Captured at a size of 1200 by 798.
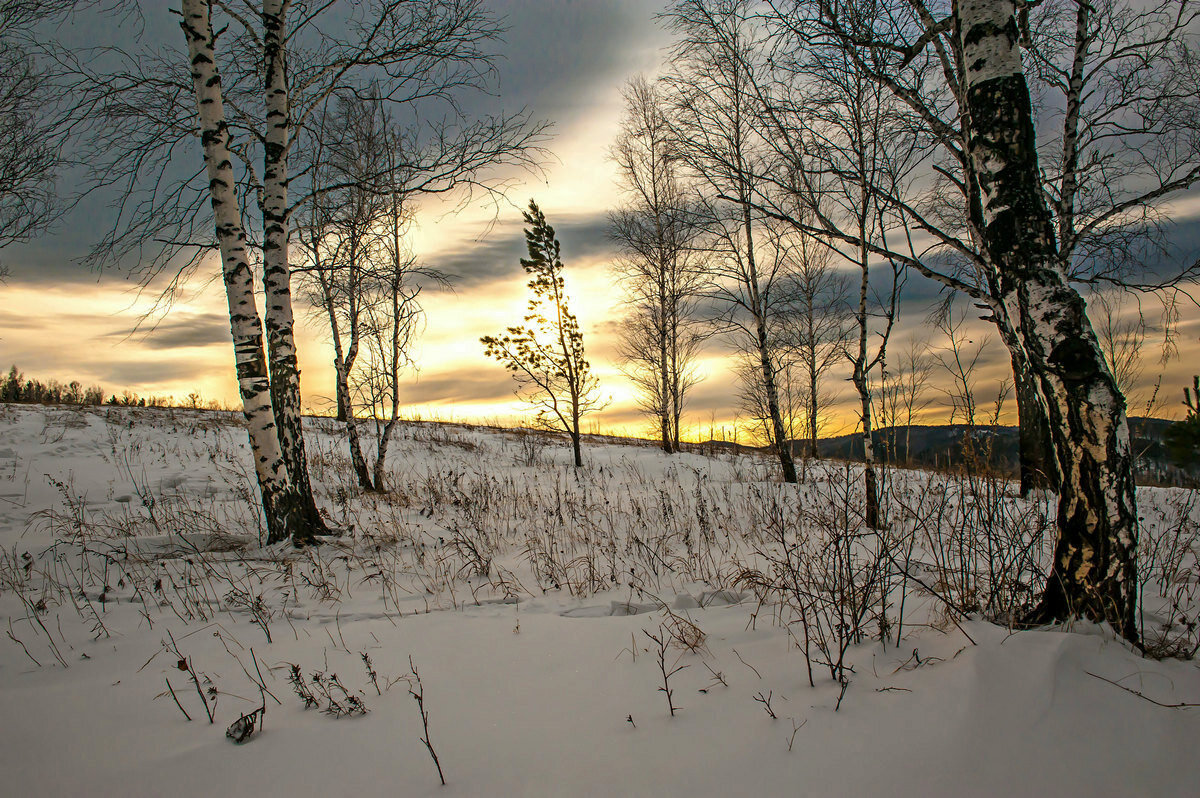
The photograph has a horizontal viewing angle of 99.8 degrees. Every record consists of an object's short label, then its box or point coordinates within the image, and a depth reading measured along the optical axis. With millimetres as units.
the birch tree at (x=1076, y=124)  5547
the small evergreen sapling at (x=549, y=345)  16250
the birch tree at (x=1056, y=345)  2188
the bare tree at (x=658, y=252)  16469
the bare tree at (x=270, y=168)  5141
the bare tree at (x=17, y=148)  8797
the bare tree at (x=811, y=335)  18453
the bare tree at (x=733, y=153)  7879
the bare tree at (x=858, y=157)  5367
